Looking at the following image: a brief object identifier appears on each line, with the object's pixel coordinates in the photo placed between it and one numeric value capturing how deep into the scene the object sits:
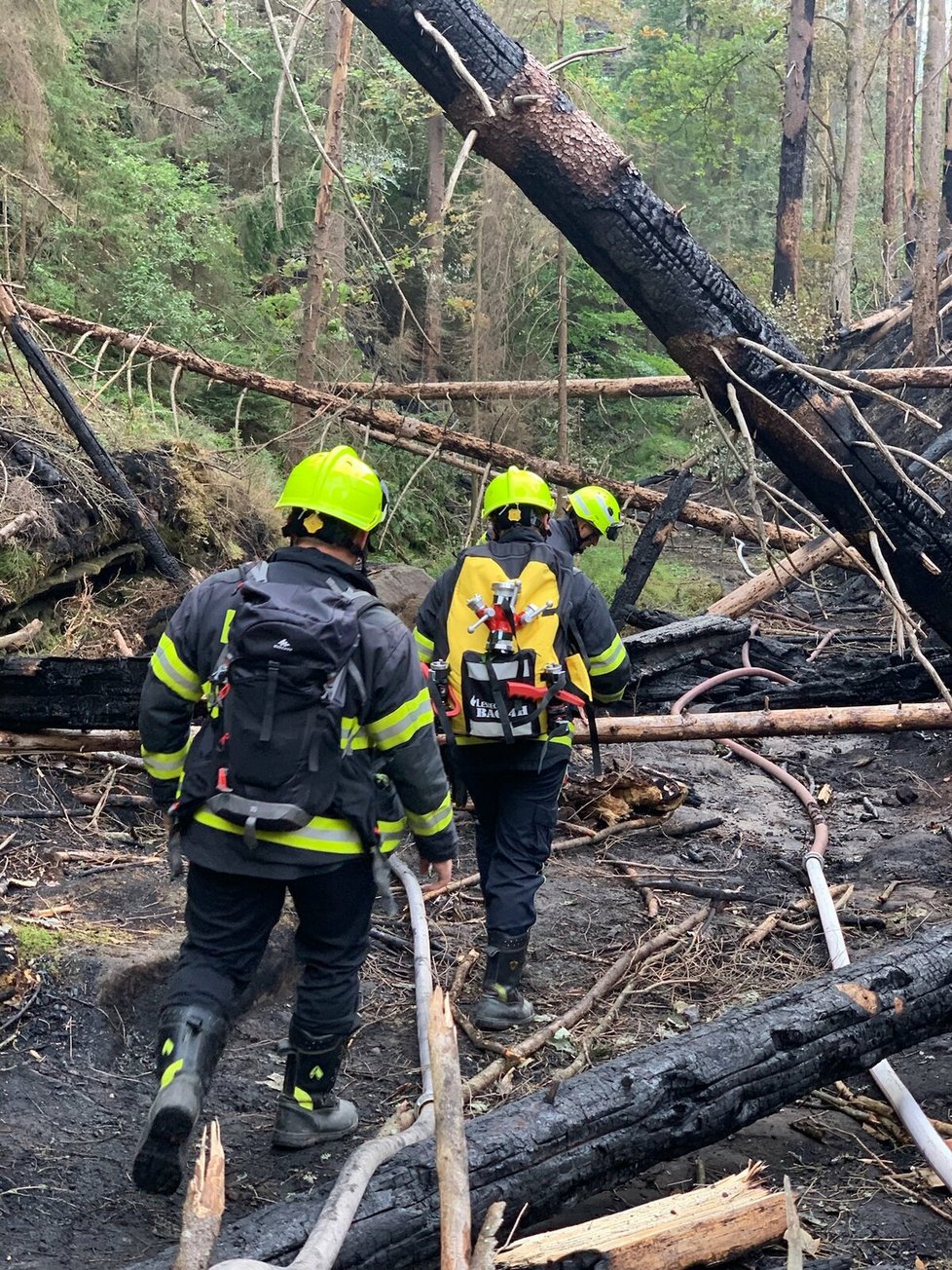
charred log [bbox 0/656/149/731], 5.41
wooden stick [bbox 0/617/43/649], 7.21
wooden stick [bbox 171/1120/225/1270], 2.07
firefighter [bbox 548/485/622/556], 5.62
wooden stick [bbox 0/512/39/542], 7.59
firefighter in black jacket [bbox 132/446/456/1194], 3.32
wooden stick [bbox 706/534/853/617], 10.23
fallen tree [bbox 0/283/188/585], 8.25
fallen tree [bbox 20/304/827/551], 10.44
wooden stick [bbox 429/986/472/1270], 2.27
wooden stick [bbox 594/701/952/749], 5.77
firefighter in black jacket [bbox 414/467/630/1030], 4.84
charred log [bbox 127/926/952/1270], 2.66
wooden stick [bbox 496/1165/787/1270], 2.64
